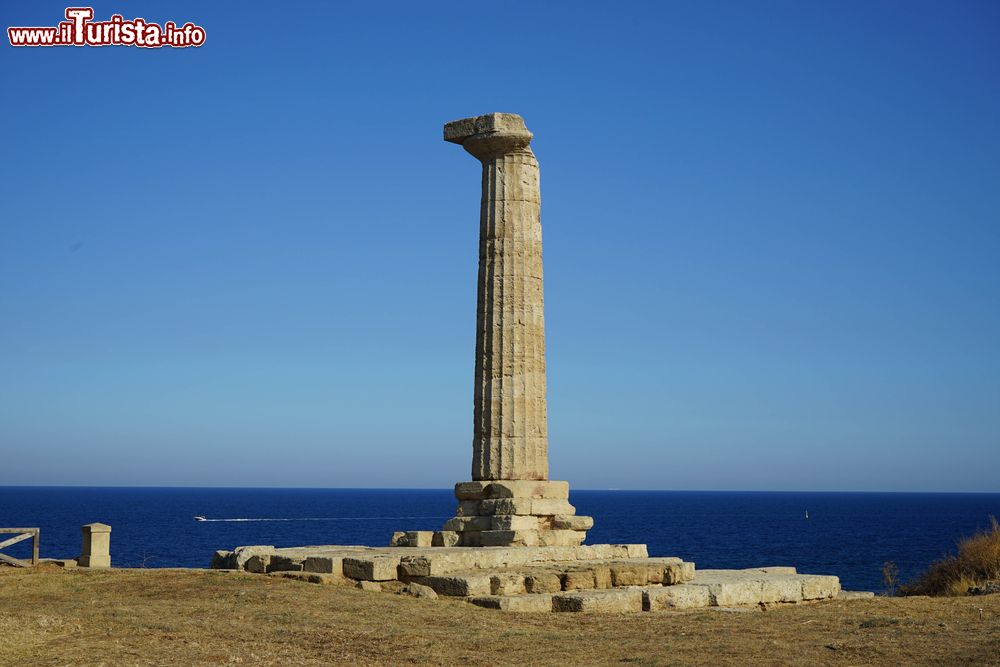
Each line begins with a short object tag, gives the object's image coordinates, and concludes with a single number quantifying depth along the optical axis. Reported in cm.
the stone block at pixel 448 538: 1780
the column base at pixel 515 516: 1744
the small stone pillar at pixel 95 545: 2205
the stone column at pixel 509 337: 1842
